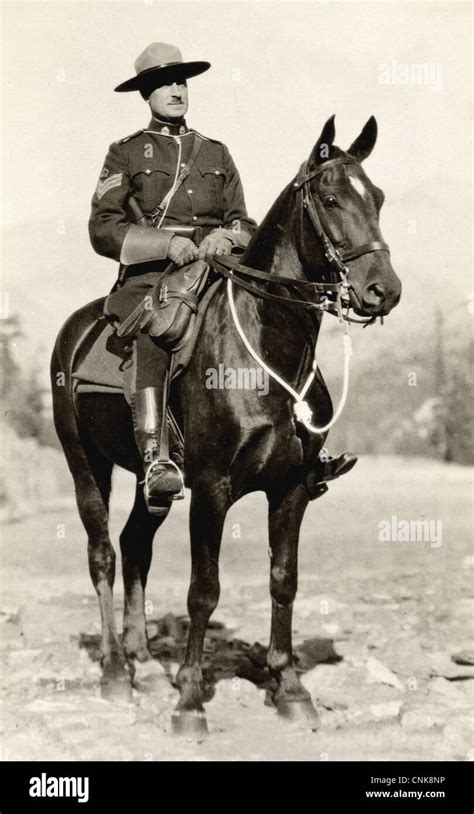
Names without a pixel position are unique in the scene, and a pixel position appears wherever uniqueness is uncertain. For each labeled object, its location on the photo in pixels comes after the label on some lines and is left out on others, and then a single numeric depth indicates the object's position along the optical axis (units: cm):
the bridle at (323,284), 725
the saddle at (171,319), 794
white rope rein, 769
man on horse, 810
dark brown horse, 732
